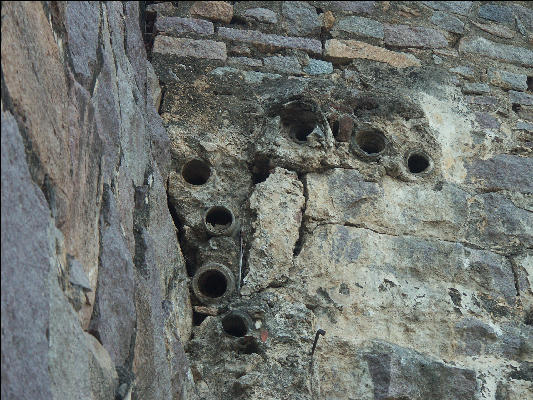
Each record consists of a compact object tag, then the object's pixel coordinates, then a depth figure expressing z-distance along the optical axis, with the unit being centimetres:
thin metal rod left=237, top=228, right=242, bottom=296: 314
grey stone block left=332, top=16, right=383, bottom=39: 406
